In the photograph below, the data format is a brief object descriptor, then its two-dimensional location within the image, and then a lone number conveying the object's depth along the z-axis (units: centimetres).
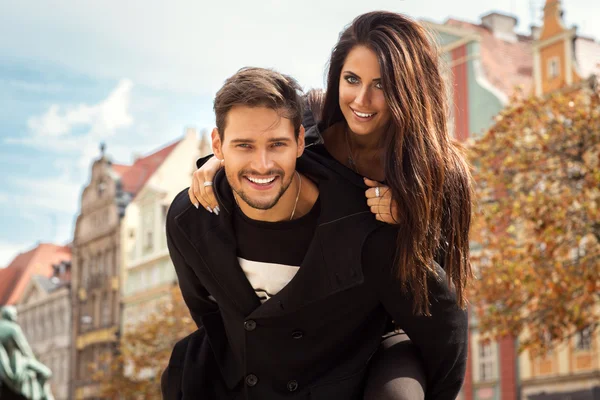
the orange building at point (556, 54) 2794
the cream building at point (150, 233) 4597
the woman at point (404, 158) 356
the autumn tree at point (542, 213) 1427
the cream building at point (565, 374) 2672
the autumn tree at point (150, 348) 2773
